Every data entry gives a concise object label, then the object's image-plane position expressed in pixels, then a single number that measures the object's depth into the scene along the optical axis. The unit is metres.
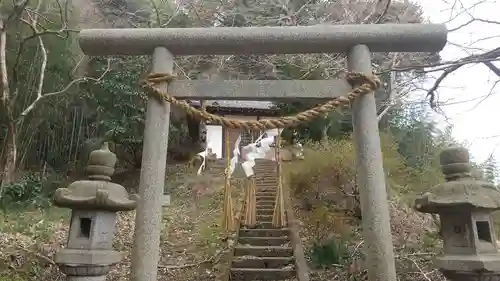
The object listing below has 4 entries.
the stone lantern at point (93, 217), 2.65
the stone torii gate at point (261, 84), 2.42
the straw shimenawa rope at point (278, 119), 2.41
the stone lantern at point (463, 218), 2.51
